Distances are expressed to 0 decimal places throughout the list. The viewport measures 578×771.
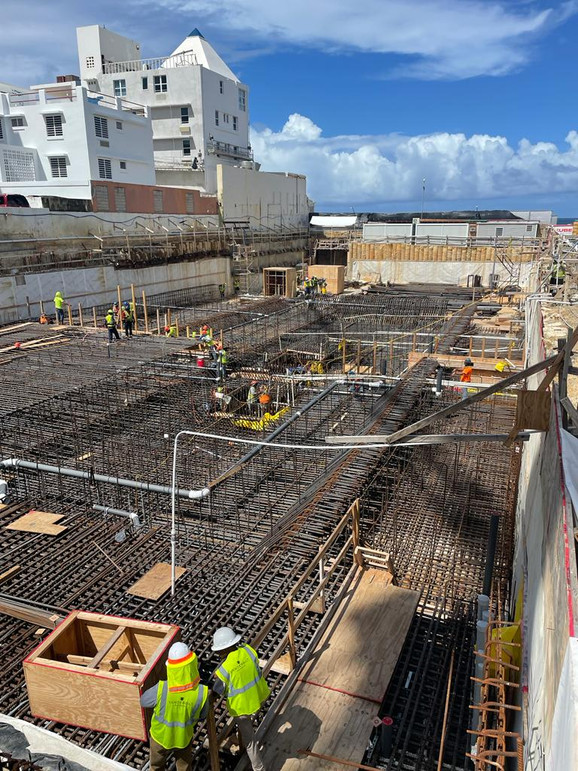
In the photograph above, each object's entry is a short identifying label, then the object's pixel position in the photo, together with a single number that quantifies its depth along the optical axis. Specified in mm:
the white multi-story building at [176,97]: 51219
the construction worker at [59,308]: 23828
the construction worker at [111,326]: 20516
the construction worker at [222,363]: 15931
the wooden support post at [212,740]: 4426
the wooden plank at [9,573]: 7395
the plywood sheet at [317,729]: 4680
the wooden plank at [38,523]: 8633
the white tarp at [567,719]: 2338
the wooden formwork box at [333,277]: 37281
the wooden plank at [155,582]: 7129
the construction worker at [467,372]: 15461
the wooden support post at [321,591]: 6586
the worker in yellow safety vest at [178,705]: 4195
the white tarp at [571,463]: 3557
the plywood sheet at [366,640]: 5449
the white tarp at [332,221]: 64650
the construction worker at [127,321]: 22375
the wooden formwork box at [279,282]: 35781
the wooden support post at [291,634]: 5480
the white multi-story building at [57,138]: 39062
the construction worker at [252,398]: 15385
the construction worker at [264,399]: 15109
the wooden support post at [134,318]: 24622
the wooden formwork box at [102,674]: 4762
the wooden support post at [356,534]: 7195
